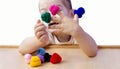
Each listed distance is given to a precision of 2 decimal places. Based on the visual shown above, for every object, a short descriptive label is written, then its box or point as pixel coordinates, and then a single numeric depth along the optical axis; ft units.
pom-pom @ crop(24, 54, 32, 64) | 2.32
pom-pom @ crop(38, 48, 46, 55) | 2.48
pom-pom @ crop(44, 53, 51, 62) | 2.36
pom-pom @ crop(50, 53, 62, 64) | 2.28
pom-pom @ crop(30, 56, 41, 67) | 2.25
